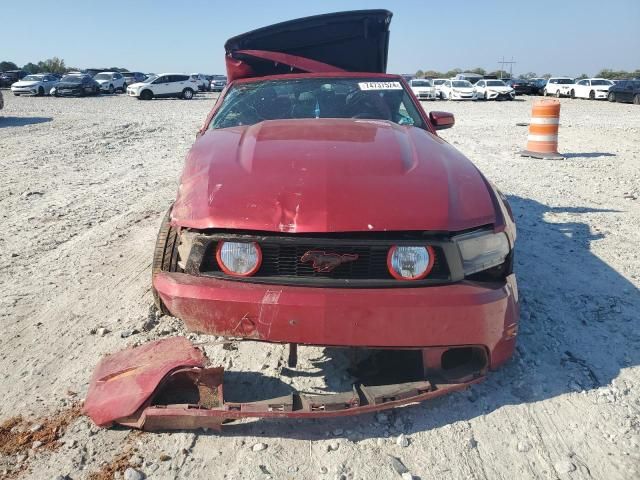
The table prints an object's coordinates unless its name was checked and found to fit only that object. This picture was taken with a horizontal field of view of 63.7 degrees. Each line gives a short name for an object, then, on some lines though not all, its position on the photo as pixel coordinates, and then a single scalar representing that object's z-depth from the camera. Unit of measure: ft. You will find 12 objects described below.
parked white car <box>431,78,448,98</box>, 108.78
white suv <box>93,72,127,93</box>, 120.47
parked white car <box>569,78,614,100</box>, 108.17
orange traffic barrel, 31.09
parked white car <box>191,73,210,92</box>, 131.44
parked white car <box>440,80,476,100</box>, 103.91
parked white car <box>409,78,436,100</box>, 107.65
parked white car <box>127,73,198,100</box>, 103.24
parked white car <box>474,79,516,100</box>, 104.47
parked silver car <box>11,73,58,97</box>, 101.91
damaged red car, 6.88
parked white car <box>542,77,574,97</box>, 120.78
